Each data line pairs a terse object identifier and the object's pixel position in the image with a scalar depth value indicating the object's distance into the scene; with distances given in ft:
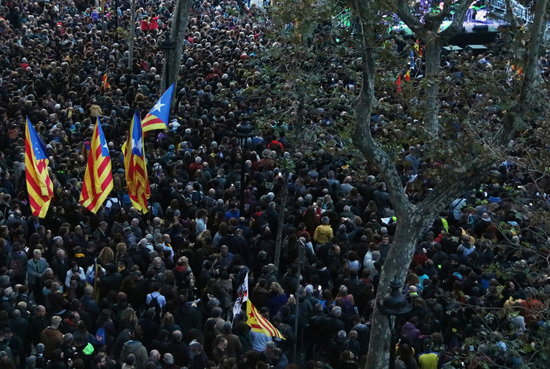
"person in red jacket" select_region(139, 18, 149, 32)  116.98
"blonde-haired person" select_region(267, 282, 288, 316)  53.42
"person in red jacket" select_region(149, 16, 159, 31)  118.21
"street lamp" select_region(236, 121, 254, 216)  67.56
